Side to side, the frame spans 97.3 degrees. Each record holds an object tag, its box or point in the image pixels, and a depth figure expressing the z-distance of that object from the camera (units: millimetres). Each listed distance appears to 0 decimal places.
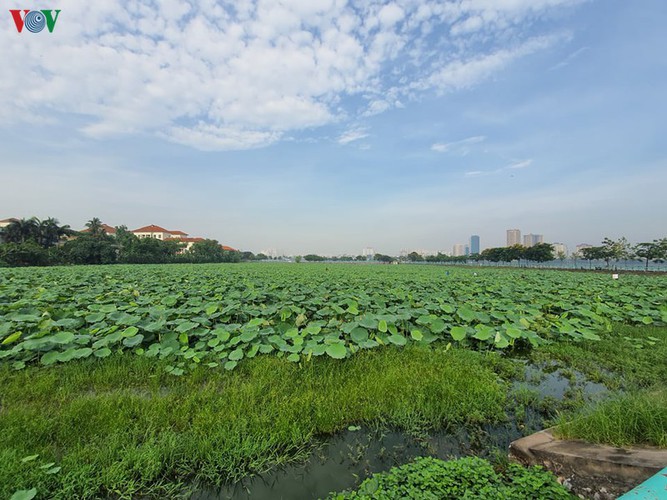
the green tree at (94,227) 47800
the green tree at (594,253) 49375
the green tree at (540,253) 56406
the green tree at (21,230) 39625
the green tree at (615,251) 46094
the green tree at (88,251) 37969
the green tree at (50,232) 41697
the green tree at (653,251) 39781
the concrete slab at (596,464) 1936
